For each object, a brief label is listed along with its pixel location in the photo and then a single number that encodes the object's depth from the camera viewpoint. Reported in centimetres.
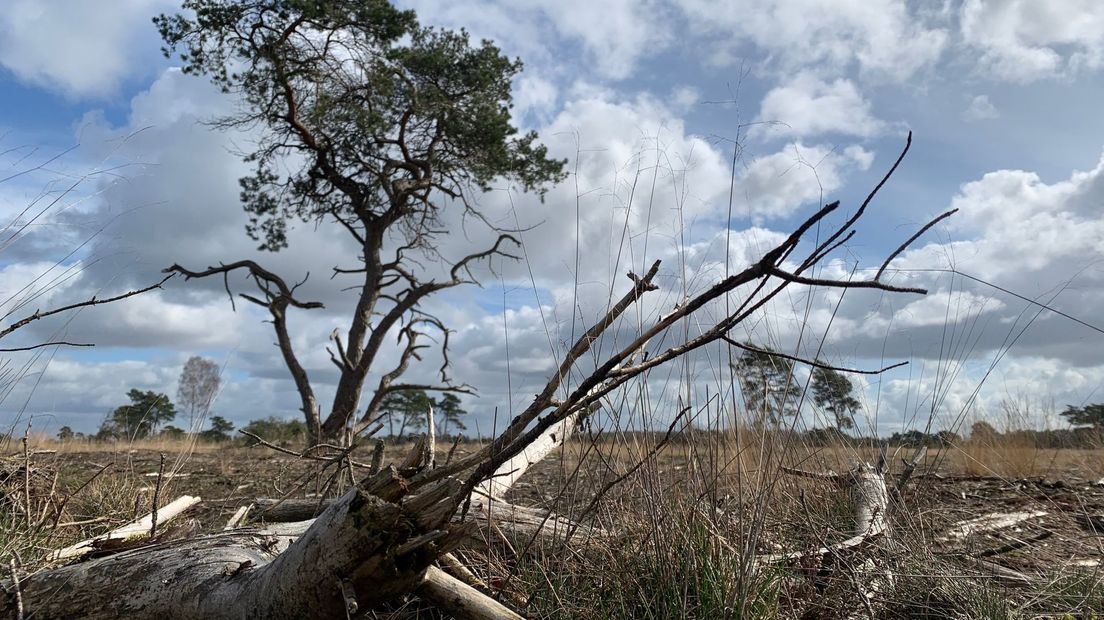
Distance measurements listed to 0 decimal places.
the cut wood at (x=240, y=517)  423
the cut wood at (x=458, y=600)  241
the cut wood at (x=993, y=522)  376
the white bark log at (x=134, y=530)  341
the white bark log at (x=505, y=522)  323
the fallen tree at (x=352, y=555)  201
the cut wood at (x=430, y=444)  241
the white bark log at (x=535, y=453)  480
